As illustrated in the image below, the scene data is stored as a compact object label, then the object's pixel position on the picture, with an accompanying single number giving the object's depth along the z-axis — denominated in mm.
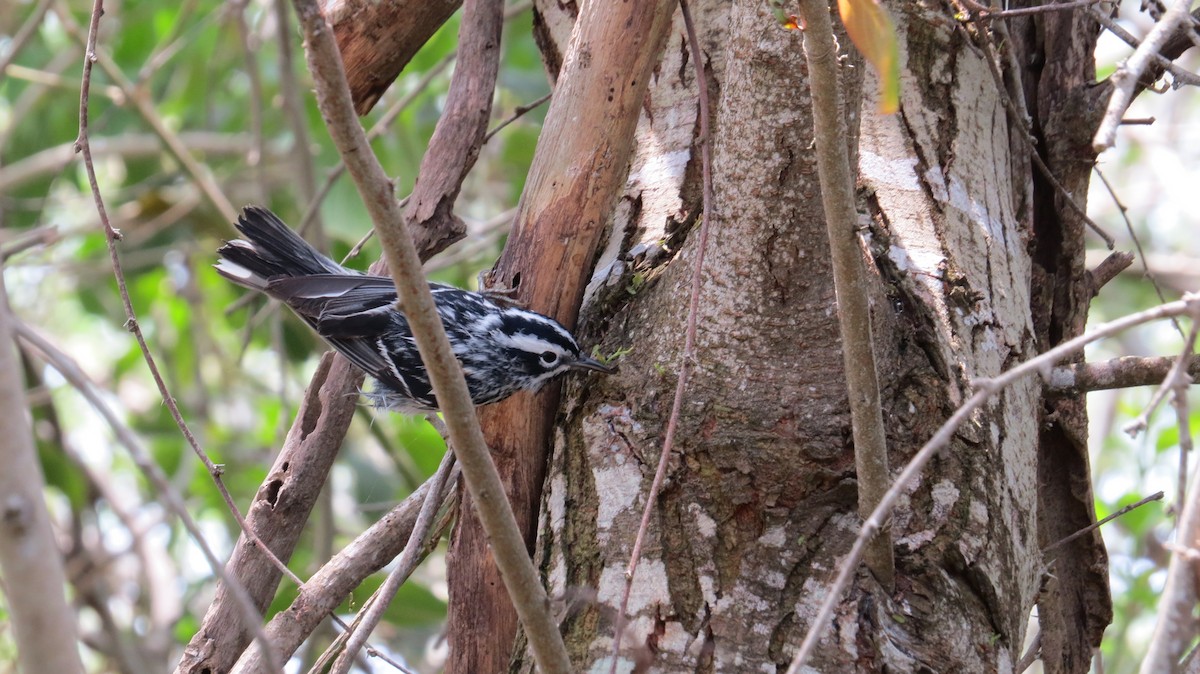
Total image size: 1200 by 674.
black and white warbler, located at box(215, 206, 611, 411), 6996
